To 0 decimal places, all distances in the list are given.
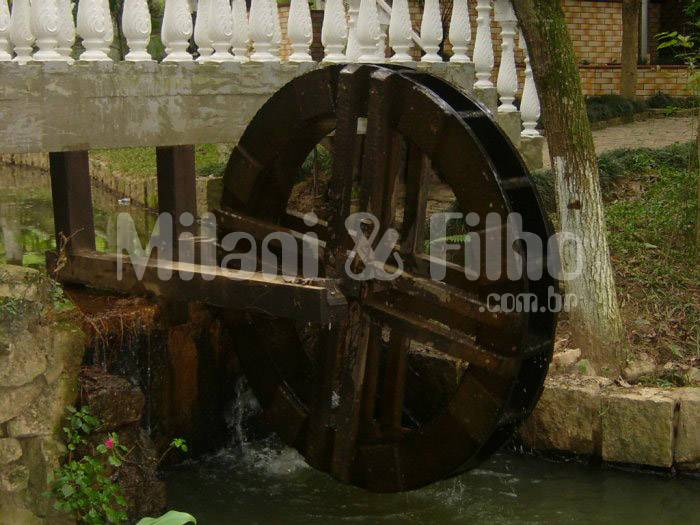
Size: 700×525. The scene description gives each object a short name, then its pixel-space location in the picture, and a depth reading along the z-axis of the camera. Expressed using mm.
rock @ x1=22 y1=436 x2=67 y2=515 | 4555
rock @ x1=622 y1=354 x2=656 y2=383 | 5887
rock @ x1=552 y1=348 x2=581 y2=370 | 5973
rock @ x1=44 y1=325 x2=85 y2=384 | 4707
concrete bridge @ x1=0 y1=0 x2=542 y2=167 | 5176
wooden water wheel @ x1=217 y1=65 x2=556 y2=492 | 4812
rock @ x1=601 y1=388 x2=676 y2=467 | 5453
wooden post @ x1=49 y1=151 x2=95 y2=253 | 5949
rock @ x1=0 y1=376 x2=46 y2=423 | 4470
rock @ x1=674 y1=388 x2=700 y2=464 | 5395
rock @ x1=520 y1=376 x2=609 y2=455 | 5652
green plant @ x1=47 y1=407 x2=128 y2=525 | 4566
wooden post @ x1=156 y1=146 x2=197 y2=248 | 6199
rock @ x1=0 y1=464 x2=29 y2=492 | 4480
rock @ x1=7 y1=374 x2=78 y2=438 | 4539
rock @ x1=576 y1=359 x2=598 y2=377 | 5906
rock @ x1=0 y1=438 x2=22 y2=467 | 4498
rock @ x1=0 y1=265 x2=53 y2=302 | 4590
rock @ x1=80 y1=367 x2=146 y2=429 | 4883
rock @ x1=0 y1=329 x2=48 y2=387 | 4480
